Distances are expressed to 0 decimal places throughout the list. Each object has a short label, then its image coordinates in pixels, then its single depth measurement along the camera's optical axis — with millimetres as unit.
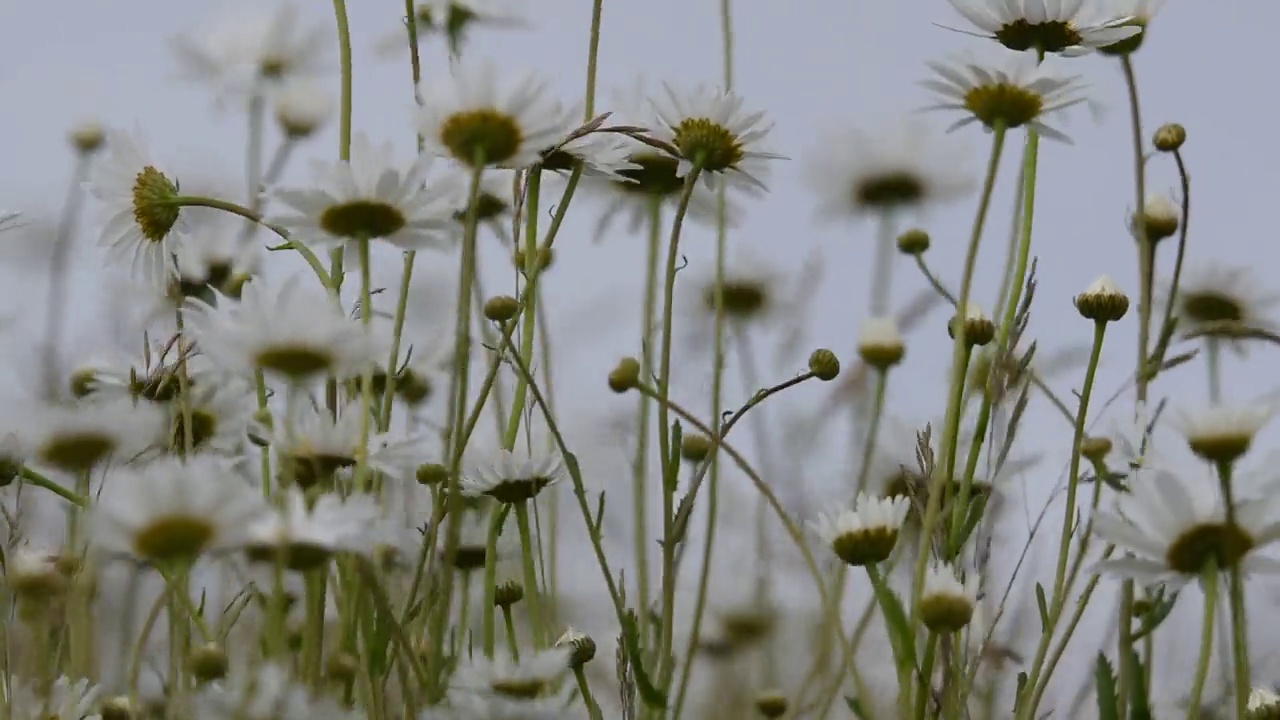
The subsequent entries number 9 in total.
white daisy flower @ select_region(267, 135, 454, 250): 1357
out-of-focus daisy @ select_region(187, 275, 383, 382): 1303
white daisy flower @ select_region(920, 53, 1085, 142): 1382
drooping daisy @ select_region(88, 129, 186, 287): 1433
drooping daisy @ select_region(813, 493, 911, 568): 1383
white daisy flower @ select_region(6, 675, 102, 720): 1358
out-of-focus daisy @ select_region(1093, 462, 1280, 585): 1298
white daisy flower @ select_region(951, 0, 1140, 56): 1398
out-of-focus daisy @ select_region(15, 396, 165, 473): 1366
